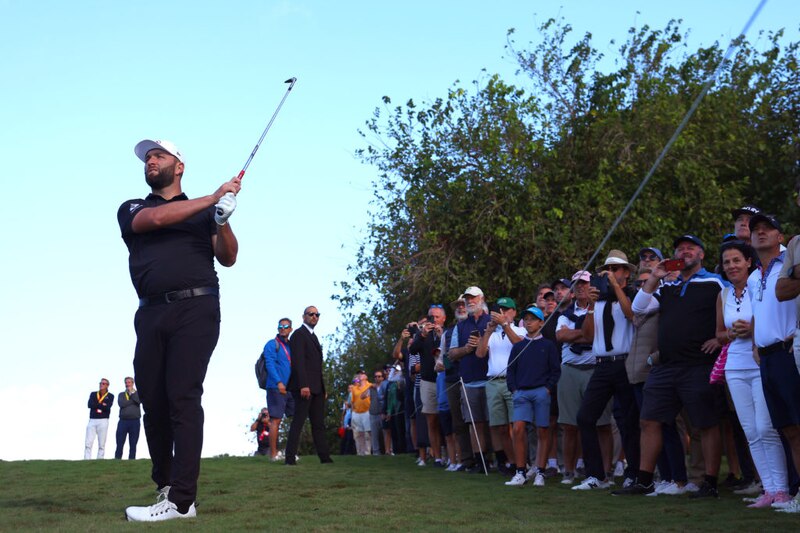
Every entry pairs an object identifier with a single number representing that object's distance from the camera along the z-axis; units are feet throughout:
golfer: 23.50
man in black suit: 50.34
